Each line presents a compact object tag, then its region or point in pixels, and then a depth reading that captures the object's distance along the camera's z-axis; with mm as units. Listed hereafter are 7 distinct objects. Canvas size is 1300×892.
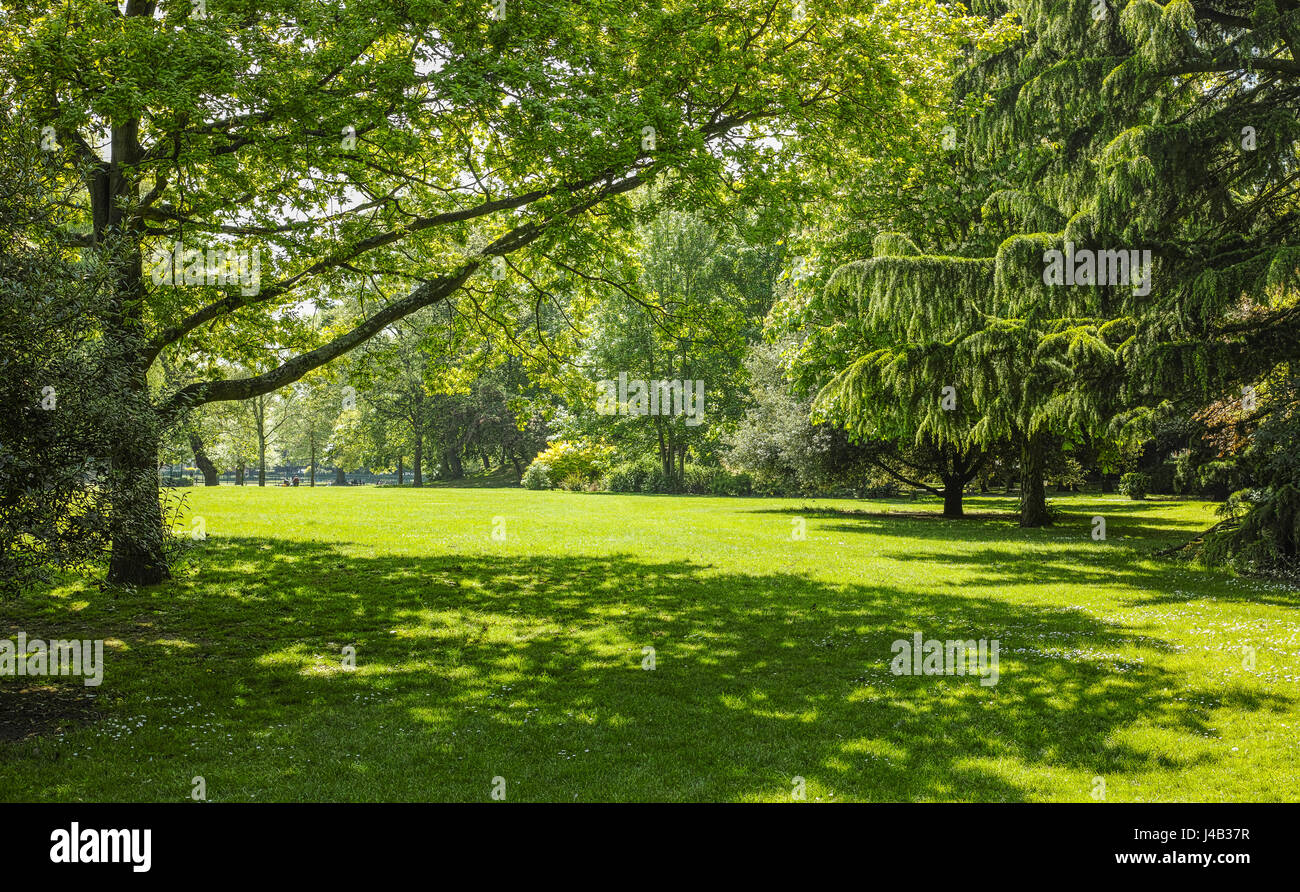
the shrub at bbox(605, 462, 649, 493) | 42938
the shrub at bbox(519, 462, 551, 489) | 44875
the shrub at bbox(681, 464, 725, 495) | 42750
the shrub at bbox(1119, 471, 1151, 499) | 36875
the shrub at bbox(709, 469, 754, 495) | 41062
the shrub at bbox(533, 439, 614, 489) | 43406
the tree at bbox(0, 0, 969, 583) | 9680
